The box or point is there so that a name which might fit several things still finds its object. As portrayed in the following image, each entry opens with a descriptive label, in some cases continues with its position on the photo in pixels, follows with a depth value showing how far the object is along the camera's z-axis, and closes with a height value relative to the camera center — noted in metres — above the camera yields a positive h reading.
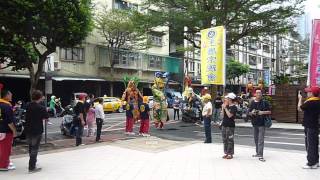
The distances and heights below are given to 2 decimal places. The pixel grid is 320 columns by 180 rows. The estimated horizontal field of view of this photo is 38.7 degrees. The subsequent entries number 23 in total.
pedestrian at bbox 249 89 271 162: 11.62 -0.70
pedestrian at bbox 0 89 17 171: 10.27 -1.02
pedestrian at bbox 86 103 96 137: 17.75 -1.25
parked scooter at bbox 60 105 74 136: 17.73 -1.50
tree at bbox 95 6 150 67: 41.38 +5.33
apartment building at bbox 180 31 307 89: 60.14 +4.63
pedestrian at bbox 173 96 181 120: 26.61 -1.10
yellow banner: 18.97 +1.33
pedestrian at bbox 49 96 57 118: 31.67 -1.34
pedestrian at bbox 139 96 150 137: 17.44 -1.18
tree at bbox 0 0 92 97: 15.16 +2.08
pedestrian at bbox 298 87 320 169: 10.44 -0.90
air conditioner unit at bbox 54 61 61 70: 38.50 +1.85
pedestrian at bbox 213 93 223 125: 22.91 -1.09
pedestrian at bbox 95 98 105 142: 15.88 -1.04
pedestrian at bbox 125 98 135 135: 17.59 -1.22
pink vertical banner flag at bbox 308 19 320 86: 16.12 +1.12
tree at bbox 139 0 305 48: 27.34 +4.39
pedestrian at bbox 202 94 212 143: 14.96 -1.00
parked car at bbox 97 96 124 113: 36.94 -1.45
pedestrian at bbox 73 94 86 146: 14.79 -1.01
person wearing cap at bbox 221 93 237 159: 11.88 -1.00
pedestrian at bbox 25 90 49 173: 10.16 -0.89
